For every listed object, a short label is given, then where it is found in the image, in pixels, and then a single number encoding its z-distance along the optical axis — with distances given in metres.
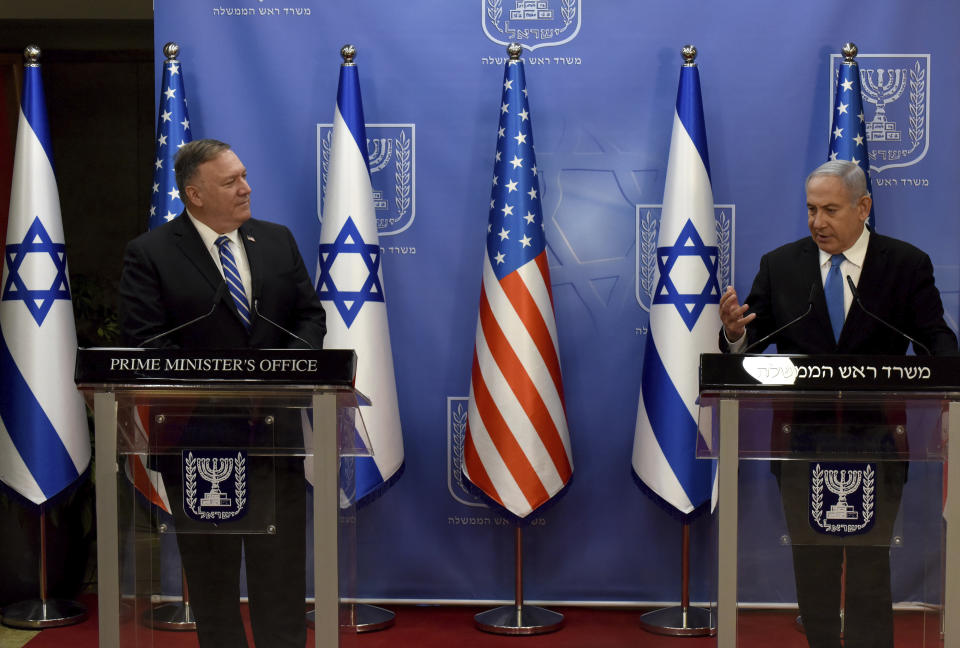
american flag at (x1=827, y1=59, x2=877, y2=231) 4.20
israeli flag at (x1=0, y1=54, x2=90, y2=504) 4.35
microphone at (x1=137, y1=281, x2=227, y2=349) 2.72
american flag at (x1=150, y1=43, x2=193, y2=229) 4.30
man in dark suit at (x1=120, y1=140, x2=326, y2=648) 3.12
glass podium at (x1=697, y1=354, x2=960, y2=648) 2.46
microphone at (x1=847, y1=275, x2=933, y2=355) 2.61
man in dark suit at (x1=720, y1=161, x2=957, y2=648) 3.18
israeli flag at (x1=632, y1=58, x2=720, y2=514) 4.19
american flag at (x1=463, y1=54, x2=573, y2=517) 4.21
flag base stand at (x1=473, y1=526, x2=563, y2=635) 4.25
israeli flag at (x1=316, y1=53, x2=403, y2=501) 4.24
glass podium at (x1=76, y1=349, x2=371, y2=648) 2.52
